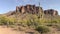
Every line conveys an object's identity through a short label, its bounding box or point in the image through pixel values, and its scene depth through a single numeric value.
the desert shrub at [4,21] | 12.17
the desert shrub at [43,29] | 6.86
